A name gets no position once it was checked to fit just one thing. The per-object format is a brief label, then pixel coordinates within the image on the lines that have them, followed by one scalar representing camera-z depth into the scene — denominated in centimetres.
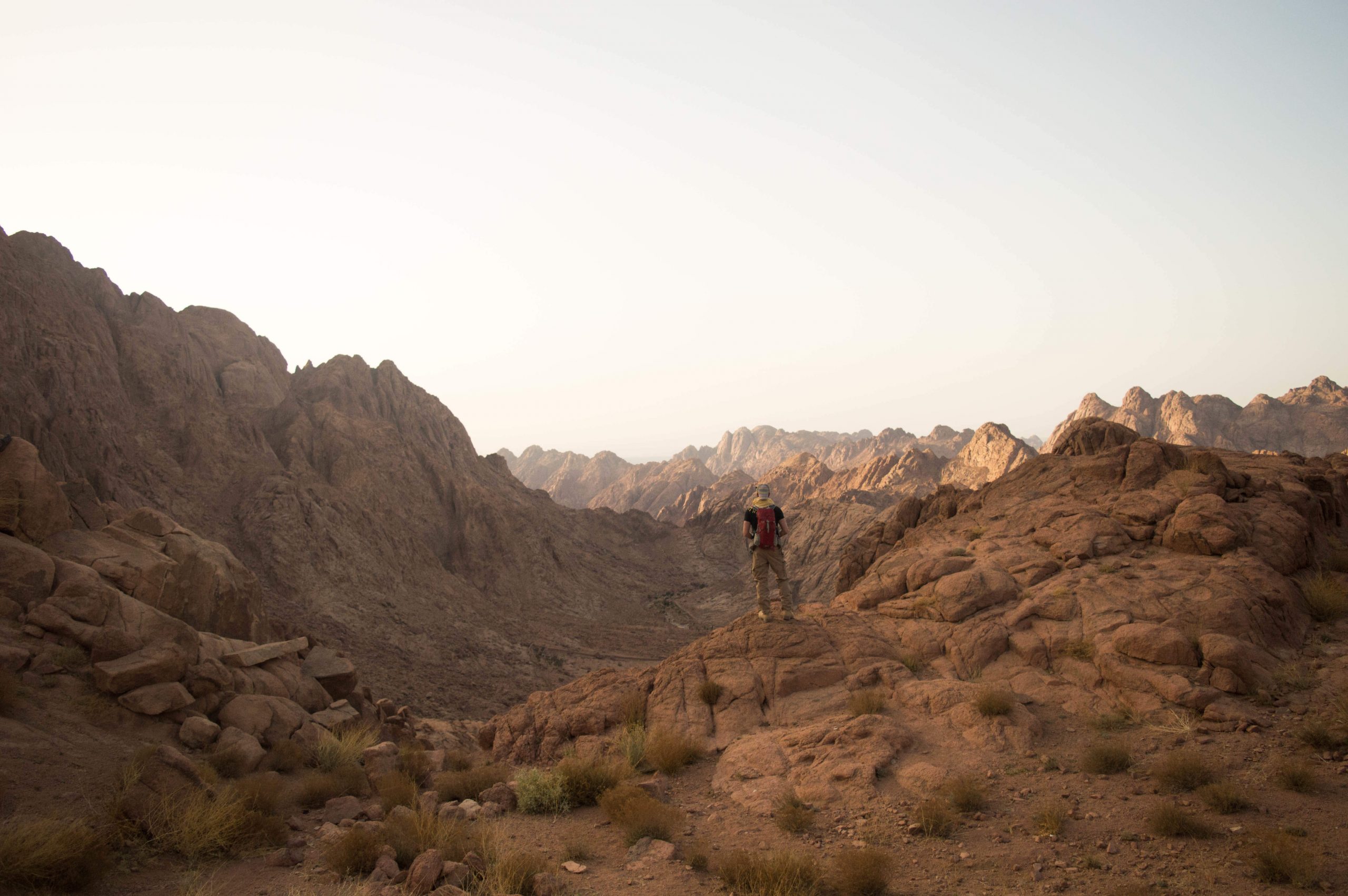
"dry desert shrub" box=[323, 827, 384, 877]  692
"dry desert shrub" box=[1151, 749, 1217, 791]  689
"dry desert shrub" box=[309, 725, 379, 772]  1115
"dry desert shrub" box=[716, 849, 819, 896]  589
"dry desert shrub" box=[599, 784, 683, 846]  750
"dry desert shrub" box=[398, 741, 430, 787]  1046
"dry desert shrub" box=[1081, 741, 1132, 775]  751
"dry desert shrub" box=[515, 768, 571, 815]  866
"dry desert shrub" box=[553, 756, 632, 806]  884
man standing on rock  1280
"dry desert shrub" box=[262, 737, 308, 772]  1046
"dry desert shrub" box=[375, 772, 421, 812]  927
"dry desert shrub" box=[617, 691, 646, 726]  1098
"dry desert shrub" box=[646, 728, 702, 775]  940
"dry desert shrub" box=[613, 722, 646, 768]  980
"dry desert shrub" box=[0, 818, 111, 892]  571
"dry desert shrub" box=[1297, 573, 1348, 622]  985
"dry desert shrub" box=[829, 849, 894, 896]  588
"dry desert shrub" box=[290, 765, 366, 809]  923
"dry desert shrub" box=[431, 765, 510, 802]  954
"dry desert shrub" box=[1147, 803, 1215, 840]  613
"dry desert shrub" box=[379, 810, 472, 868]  707
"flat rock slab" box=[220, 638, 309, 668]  1279
